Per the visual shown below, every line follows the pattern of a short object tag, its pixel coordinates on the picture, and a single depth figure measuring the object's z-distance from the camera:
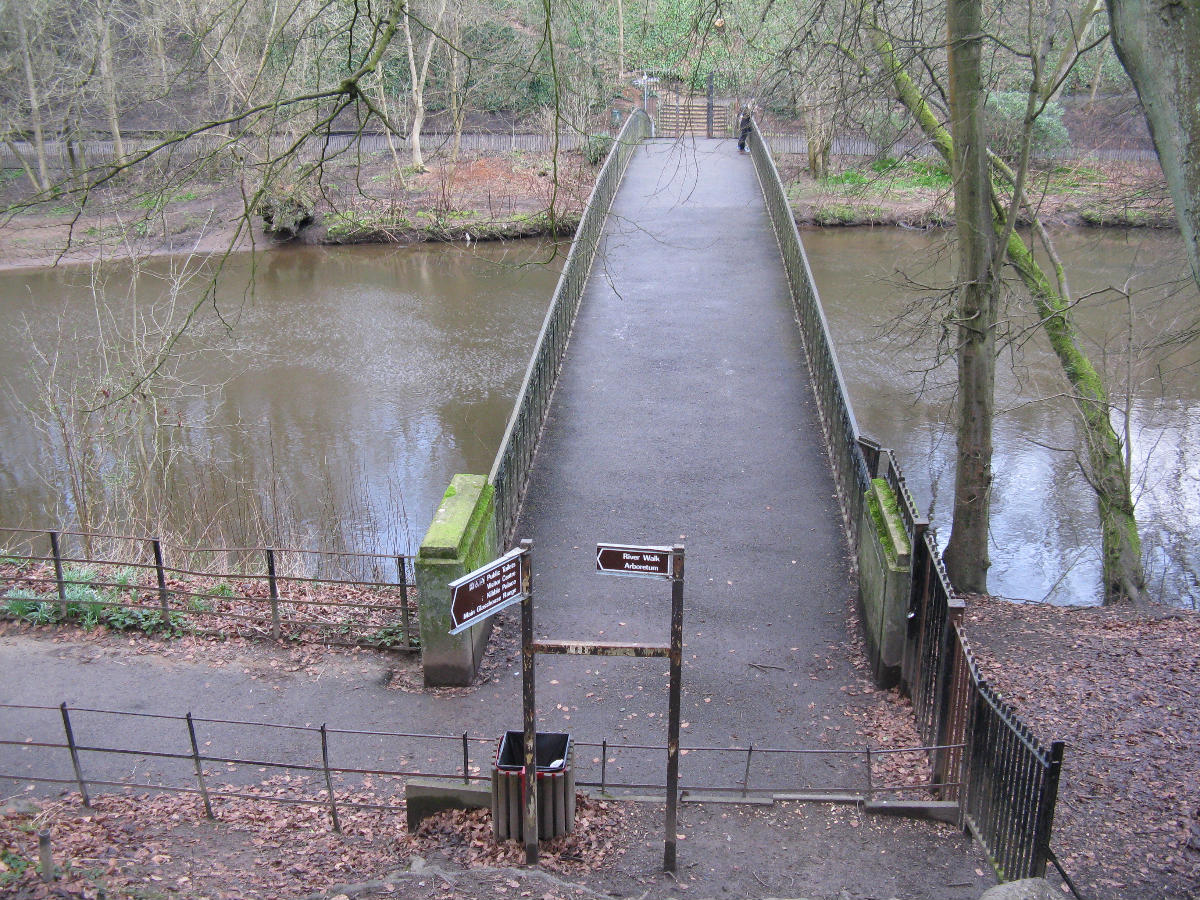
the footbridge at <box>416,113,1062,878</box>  6.61
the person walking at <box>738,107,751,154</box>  27.28
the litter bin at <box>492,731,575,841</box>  5.93
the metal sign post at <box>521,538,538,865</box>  5.51
